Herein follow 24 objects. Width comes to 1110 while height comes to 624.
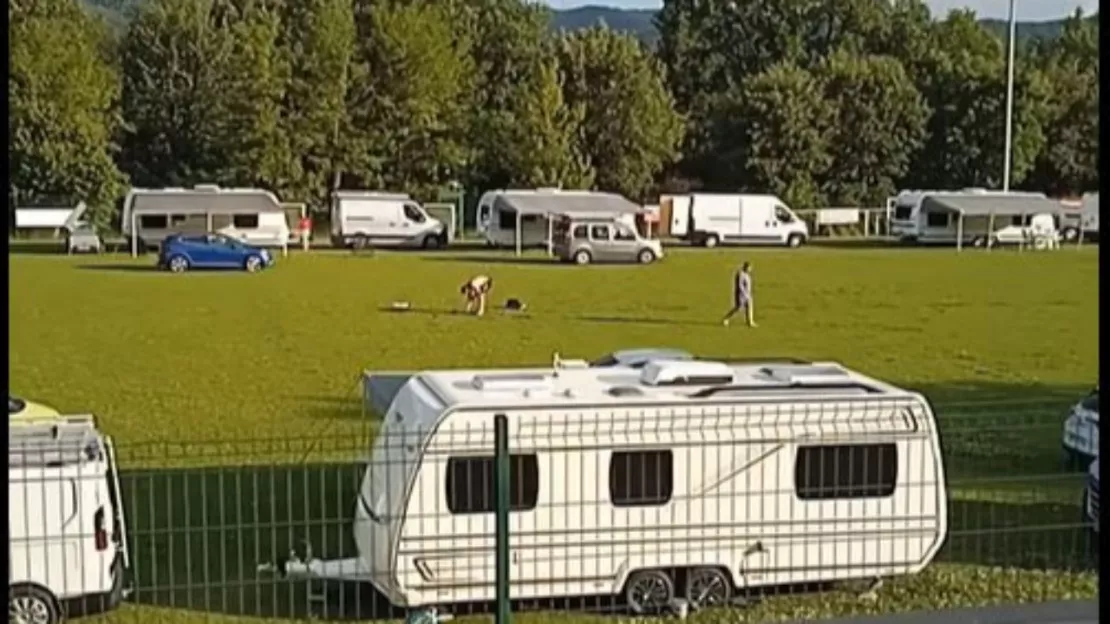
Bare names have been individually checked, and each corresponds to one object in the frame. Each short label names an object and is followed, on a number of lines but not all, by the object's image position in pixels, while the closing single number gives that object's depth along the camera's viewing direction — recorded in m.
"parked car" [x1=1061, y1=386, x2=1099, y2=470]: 9.60
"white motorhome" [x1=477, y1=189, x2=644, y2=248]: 40.90
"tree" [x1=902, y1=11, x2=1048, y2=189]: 53.31
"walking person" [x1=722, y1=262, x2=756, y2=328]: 21.67
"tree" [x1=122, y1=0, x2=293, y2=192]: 48.66
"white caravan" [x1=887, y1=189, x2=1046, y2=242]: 44.88
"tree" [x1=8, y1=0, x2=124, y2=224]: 45.38
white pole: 50.78
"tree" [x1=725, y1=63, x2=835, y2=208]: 52.09
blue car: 32.91
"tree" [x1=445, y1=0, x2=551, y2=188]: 52.72
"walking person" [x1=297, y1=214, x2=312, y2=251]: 42.44
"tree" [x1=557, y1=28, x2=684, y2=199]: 52.59
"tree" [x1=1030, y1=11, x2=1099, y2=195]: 52.81
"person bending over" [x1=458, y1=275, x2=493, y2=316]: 23.16
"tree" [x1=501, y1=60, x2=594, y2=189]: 50.31
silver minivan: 35.59
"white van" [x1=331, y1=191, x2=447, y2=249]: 42.09
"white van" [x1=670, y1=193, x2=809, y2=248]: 44.06
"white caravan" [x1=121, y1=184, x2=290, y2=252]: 39.94
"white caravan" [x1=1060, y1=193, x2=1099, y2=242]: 43.07
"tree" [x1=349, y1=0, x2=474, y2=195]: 51.72
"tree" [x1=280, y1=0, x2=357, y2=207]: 49.84
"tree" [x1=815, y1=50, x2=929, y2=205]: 53.53
